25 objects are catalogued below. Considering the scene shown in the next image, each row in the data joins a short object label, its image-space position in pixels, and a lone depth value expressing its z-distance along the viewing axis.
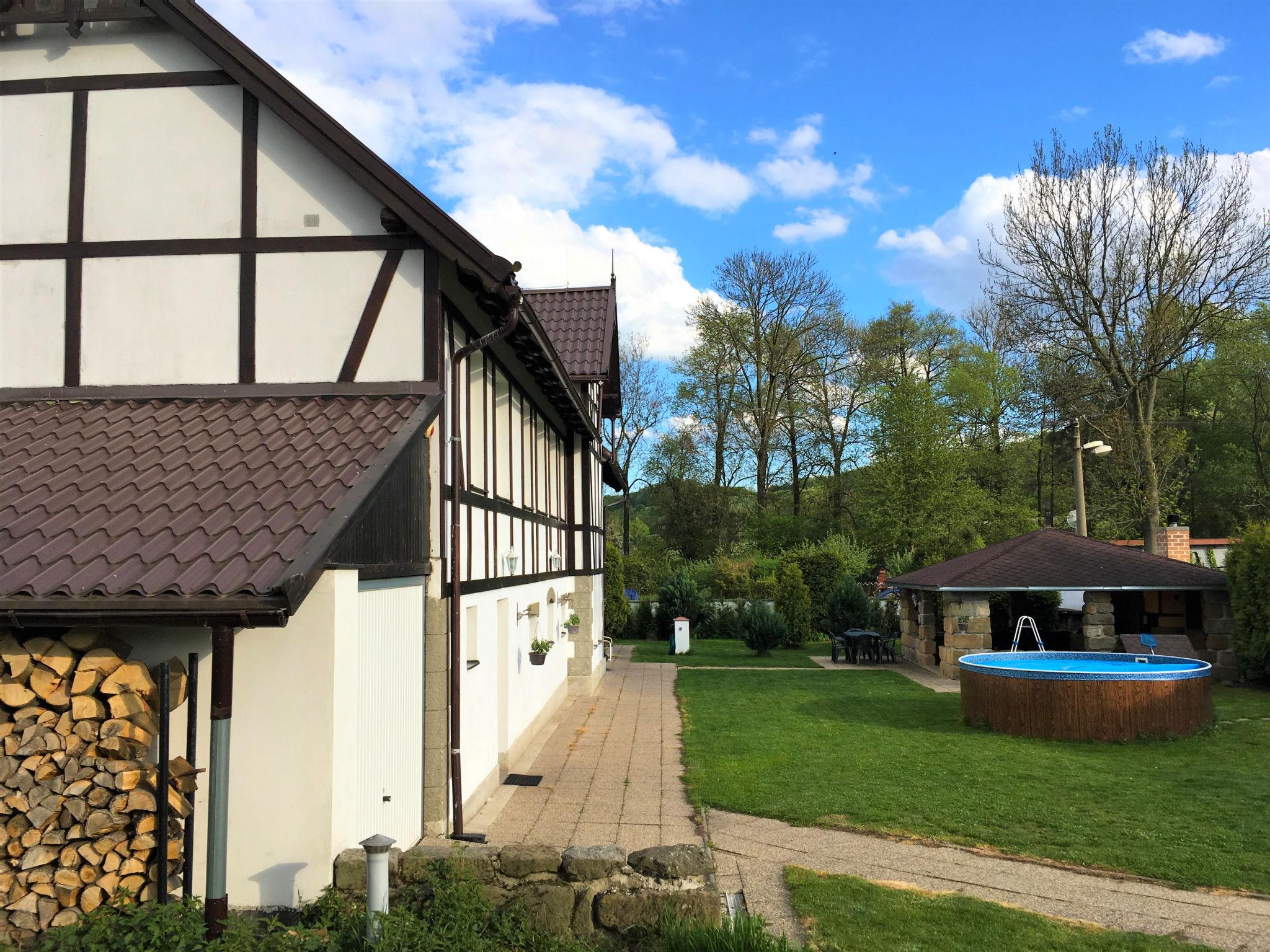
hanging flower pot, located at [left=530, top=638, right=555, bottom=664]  11.42
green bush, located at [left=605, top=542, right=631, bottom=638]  27.98
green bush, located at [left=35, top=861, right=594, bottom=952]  4.47
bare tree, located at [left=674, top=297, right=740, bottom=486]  38.88
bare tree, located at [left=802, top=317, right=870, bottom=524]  39.25
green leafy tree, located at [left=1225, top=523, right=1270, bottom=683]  15.52
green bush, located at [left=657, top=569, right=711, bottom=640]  27.69
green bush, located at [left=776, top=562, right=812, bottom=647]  25.16
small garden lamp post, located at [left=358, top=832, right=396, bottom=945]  4.75
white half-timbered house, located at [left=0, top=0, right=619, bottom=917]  5.08
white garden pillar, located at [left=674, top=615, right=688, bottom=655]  23.45
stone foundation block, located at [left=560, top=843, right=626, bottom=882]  5.10
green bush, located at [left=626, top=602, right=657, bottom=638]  28.78
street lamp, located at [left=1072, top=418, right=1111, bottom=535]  19.22
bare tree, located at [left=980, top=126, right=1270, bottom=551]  22.91
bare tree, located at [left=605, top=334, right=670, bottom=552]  41.75
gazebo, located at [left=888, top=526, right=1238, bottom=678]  17.06
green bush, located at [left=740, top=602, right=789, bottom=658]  23.05
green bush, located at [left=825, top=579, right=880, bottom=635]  23.98
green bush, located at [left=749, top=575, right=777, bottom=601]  28.15
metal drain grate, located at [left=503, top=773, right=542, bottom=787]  9.48
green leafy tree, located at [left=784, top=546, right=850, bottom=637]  27.00
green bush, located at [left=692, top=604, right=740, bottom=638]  28.28
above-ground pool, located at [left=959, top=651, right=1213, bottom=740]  11.64
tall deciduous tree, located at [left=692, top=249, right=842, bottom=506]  38.16
